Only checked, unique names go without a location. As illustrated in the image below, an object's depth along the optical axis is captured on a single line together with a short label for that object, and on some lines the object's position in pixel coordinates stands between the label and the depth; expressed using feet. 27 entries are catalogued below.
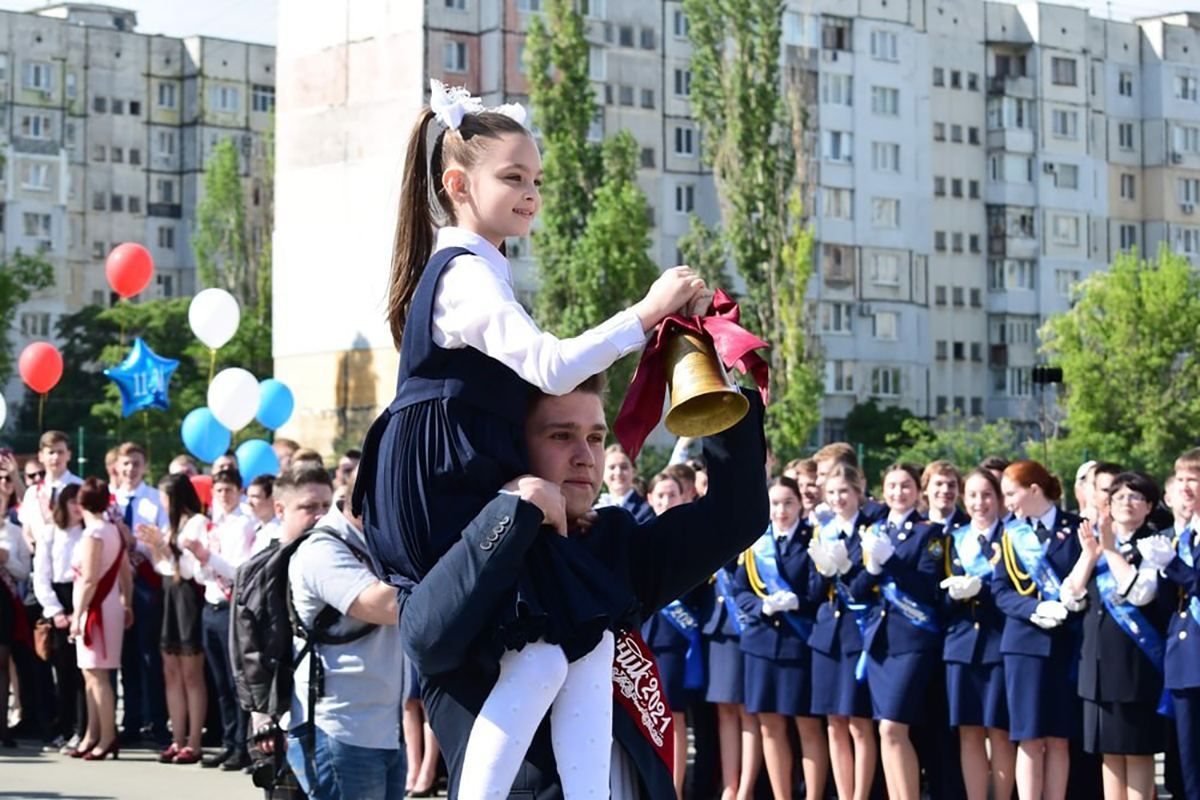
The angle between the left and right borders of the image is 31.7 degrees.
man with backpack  25.54
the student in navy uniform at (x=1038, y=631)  35.37
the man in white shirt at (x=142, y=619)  49.96
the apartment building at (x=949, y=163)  221.46
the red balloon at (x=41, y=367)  74.84
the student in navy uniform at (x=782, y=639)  39.04
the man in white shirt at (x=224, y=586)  43.80
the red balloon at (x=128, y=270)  73.56
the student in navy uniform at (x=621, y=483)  43.93
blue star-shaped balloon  70.79
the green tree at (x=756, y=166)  181.47
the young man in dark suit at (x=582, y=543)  14.02
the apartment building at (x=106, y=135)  271.90
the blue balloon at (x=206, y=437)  69.05
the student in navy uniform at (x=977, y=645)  36.11
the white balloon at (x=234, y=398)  66.69
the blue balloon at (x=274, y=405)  74.13
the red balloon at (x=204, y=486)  54.64
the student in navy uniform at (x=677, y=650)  41.88
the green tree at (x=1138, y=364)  214.07
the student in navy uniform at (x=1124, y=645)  34.30
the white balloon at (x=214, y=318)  69.67
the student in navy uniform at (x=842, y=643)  37.93
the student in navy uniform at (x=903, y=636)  36.81
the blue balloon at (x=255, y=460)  65.51
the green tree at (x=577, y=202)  171.53
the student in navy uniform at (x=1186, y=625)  33.94
